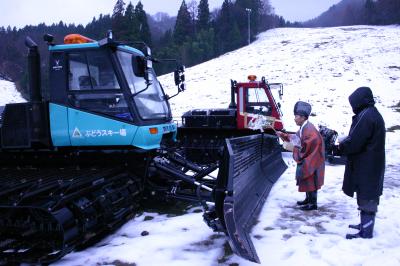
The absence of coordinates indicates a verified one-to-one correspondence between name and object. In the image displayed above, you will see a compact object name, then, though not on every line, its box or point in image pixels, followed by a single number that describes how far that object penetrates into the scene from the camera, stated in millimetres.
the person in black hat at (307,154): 6188
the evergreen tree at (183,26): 72312
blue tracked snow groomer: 5184
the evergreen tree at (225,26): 68375
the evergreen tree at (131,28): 57656
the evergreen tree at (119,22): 57656
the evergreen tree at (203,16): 78000
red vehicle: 12172
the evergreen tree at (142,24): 59938
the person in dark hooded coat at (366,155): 4855
